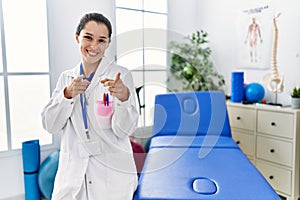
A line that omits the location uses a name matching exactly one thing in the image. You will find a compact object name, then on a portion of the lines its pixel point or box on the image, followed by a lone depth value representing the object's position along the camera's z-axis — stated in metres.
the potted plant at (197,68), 2.54
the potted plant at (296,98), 1.92
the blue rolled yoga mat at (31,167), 1.83
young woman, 0.91
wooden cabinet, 1.91
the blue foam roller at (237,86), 2.28
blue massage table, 1.16
